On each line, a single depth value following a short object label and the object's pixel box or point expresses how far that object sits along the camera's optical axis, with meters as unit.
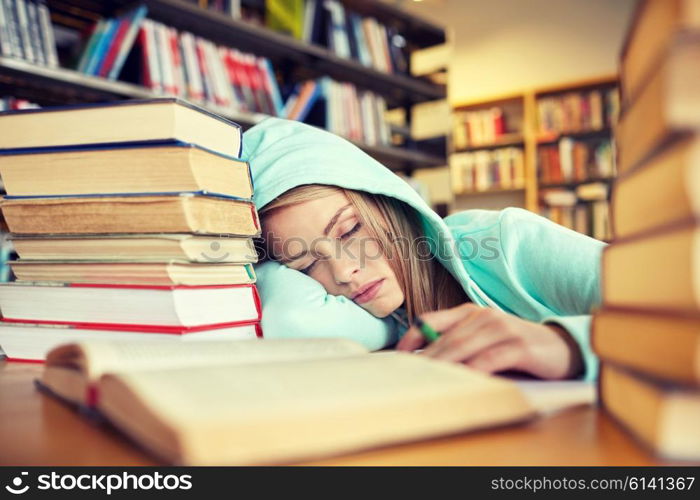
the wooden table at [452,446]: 0.32
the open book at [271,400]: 0.29
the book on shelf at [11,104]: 1.71
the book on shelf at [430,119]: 3.35
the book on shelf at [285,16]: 2.53
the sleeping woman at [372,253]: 0.87
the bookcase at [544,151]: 4.33
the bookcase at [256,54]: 1.87
